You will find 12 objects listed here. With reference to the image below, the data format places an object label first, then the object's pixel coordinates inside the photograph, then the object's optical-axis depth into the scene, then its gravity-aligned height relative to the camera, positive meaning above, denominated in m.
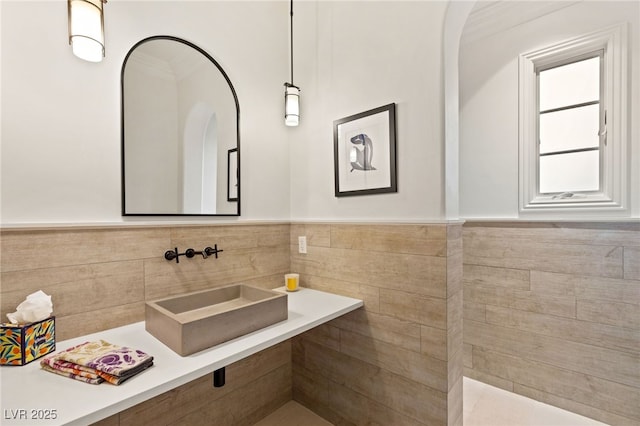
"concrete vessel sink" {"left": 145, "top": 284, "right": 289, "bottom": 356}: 1.03 -0.45
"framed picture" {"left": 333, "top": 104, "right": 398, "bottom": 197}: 1.56 +0.33
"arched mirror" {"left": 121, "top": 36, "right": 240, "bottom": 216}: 1.37 +0.42
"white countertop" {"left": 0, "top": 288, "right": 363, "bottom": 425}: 0.74 -0.51
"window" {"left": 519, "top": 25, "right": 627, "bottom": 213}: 1.78 +0.57
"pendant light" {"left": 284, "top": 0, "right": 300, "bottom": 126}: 1.79 +0.66
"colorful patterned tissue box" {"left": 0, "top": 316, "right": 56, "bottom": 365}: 0.95 -0.44
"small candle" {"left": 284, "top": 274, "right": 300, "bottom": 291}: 1.85 -0.46
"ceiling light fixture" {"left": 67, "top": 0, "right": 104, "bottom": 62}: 1.04 +0.67
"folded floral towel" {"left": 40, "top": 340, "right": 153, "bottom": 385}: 0.86 -0.47
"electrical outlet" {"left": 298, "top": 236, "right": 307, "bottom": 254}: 1.97 -0.24
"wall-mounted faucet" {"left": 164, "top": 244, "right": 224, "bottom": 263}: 1.45 -0.22
